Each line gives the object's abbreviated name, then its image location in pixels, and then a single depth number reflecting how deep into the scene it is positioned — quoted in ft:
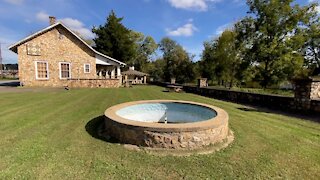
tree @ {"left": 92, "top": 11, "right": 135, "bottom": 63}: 115.85
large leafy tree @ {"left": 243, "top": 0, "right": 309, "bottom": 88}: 78.38
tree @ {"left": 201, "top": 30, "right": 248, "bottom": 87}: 113.50
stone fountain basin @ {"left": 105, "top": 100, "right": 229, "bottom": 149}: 15.71
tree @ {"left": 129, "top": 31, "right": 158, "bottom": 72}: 187.83
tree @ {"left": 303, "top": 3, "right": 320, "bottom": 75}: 106.10
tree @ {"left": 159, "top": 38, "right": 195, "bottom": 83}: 122.11
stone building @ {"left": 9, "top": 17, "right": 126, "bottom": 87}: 65.77
